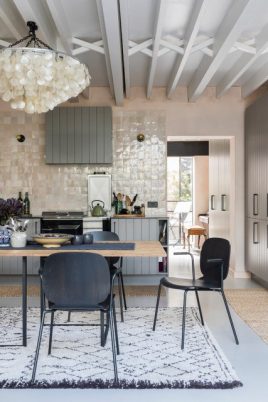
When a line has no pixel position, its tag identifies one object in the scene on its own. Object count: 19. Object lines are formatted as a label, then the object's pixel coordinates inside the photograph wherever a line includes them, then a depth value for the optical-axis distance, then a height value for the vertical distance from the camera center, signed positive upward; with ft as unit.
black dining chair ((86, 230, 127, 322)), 14.57 -1.12
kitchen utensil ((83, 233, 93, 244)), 12.14 -1.01
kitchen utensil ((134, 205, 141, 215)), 21.53 -0.35
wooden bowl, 11.32 -0.97
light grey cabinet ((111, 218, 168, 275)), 20.11 -1.41
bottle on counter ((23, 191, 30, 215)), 21.43 -0.03
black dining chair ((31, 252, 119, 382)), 9.03 -1.70
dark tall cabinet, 18.43 +0.71
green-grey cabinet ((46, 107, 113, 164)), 20.95 +3.34
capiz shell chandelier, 10.08 +3.07
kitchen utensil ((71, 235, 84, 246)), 11.85 -1.02
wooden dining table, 10.23 -1.20
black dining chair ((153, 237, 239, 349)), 11.64 -2.03
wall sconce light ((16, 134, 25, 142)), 21.76 +3.35
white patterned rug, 9.08 -3.76
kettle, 20.65 -0.38
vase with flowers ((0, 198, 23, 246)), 11.30 -0.25
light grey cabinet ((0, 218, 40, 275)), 19.90 -2.76
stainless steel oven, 19.80 -0.96
